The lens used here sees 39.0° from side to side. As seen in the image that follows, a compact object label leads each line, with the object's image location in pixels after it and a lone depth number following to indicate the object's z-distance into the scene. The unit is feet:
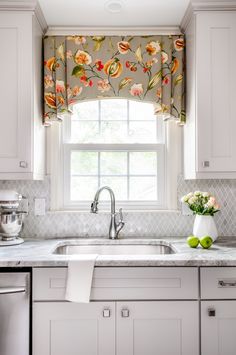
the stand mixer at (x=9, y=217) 7.07
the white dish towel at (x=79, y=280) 5.65
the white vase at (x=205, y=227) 7.13
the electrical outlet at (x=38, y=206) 8.06
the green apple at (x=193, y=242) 6.67
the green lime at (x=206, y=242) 6.54
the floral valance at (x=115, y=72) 7.84
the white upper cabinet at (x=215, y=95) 7.02
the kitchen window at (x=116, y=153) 8.38
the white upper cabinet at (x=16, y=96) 6.93
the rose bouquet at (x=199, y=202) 7.20
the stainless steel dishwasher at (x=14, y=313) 5.64
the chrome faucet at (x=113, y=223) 7.65
